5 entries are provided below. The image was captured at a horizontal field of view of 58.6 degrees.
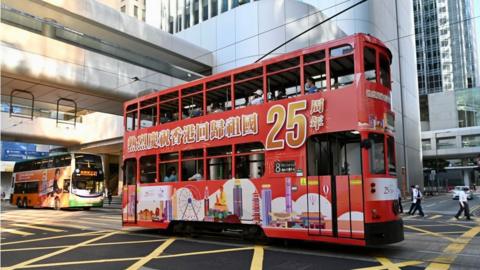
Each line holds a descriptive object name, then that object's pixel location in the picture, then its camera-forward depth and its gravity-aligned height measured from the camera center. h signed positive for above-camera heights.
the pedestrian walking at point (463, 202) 17.64 -0.95
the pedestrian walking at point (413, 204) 20.33 -1.15
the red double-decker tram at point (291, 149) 8.55 +0.76
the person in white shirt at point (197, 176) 11.36 +0.20
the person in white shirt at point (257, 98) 10.38 +2.05
